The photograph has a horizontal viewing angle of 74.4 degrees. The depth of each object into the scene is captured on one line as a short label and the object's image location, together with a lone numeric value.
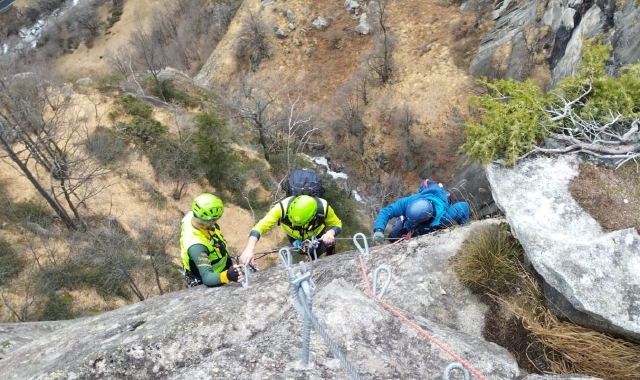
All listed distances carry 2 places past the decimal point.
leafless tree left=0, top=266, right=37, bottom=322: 12.25
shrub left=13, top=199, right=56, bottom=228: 16.61
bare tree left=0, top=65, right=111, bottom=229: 16.22
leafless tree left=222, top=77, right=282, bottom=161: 25.44
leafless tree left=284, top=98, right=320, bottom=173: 29.56
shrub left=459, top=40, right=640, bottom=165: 4.12
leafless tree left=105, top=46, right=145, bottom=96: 42.58
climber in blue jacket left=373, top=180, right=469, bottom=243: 5.57
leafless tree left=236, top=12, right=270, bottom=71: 36.31
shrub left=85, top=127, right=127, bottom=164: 20.45
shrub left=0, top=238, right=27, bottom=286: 13.63
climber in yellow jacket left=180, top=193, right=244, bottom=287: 5.13
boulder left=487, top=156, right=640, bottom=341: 3.24
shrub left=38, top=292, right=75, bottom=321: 12.77
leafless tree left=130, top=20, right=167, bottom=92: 42.72
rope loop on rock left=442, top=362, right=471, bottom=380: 2.37
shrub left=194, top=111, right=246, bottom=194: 20.64
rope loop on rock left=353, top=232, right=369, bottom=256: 4.70
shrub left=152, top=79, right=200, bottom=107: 27.94
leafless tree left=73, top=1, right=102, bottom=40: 54.34
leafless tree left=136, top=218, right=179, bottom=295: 15.94
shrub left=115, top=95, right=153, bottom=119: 23.89
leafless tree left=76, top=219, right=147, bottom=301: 13.84
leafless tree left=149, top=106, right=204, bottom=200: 21.41
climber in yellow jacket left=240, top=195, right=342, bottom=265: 5.63
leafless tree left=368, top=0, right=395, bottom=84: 31.62
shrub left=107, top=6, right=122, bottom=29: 55.44
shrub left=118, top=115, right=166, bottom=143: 22.88
